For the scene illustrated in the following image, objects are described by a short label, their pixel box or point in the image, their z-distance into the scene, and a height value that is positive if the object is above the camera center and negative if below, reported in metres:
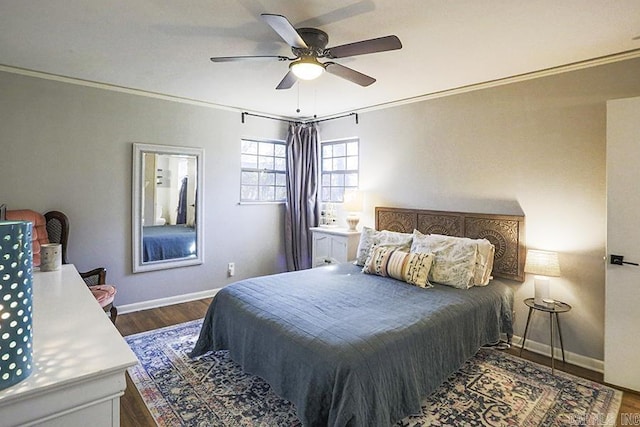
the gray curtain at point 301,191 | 5.04 +0.27
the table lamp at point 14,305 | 0.78 -0.23
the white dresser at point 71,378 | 0.80 -0.42
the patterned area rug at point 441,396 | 2.12 -1.28
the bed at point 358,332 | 1.78 -0.77
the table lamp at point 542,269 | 2.79 -0.48
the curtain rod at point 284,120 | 4.64 +1.31
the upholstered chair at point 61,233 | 3.24 -0.25
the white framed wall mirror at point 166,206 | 3.91 +0.02
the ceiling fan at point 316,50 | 1.97 +1.01
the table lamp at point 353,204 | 4.45 +0.07
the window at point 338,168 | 4.85 +0.61
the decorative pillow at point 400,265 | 2.97 -0.50
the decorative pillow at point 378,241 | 3.42 -0.32
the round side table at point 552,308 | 2.68 -0.77
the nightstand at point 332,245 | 4.35 -0.47
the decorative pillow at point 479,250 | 3.00 -0.37
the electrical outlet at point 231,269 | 4.68 -0.83
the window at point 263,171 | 4.85 +0.55
